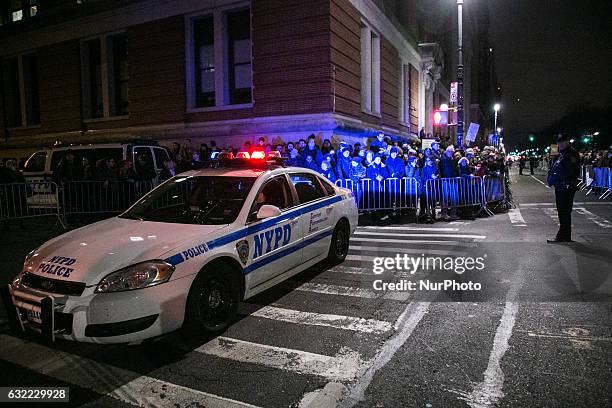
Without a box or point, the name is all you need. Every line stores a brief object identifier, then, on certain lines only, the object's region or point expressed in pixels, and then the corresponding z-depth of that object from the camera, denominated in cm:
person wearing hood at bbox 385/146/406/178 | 1249
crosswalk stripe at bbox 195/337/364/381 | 379
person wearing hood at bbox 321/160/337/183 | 1222
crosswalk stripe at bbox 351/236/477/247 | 902
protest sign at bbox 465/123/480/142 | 1841
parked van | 1266
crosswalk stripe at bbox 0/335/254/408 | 339
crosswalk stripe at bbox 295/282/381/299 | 591
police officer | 862
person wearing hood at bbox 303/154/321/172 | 1232
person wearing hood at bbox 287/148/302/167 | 1249
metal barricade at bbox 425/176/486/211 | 1221
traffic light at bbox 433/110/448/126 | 2054
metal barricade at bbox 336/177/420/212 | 1211
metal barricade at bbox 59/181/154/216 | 1124
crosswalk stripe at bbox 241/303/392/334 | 476
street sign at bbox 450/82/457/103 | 2092
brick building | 1488
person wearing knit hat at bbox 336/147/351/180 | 1259
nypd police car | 384
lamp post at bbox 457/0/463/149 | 1927
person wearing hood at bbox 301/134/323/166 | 1262
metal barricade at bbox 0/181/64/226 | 1013
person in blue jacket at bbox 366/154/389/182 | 1237
